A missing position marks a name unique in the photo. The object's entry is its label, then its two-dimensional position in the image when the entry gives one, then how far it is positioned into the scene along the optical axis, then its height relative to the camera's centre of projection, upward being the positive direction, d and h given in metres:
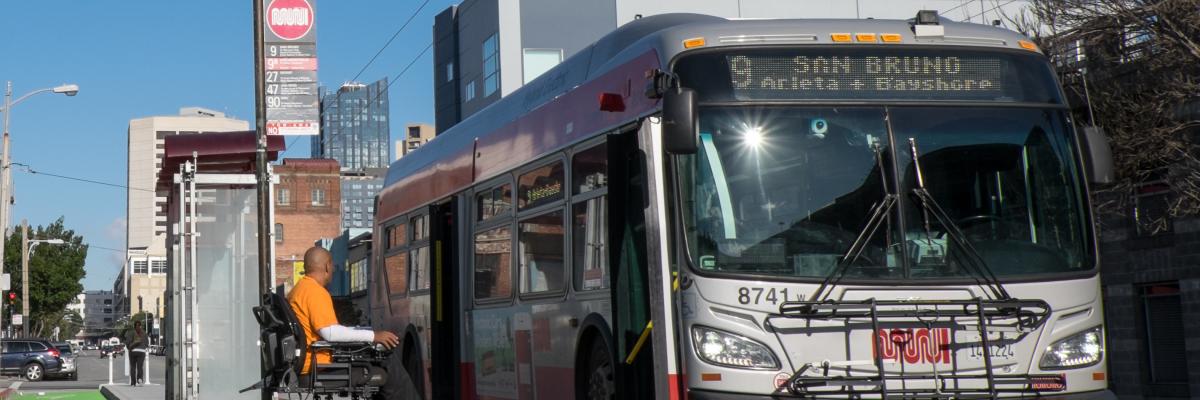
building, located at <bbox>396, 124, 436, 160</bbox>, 180.86 +25.09
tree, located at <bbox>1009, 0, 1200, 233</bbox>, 16.56 +2.58
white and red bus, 8.21 +0.56
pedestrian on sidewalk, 32.12 -0.06
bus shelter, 17.56 +0.83
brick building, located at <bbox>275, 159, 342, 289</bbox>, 118.31 +10.68
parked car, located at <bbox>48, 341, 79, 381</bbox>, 44.50 -0.35
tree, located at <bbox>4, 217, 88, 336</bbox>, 87.06 +4.60
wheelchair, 9.53 -0.14
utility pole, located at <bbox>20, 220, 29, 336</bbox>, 63.69 +3.18
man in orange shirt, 9.66 +0.23
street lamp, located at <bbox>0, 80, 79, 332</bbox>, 47.25 +5.96
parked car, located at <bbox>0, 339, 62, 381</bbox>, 44.16 -0.17
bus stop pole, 16.08 +1.59
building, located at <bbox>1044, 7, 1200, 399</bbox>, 17.11 +1.11
